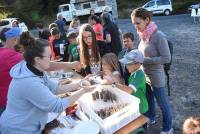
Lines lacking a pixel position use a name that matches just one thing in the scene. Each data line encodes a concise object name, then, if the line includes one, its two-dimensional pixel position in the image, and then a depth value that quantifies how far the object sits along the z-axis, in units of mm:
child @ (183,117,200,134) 1164
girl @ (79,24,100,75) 2387
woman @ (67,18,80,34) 4818
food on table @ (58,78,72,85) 2515
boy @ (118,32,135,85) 2713
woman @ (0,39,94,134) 1471
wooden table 1694
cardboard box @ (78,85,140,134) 1666
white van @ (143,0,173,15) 13424
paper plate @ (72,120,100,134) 1643
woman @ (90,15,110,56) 2617
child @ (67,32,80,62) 2803
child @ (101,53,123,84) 2096
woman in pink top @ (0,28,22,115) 1943
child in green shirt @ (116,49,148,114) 2032
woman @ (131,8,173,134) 2140
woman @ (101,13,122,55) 3588
